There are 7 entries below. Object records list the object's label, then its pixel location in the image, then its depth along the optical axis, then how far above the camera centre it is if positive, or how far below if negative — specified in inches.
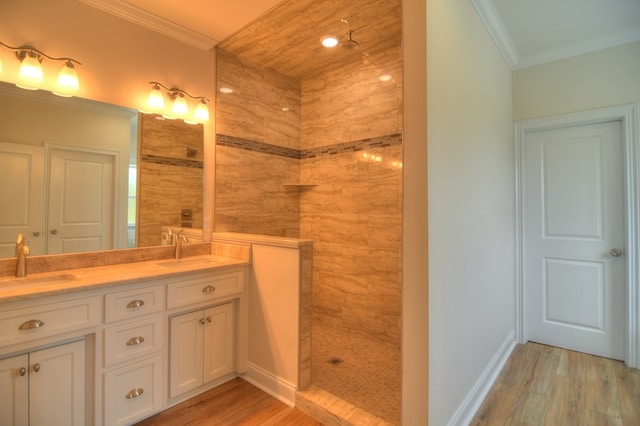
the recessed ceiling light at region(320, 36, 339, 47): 104.3 +61.6
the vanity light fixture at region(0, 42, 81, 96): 72.7 +35.9
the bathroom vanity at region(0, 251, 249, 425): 57.1 -27.3
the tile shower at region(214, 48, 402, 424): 111.3 +13.7
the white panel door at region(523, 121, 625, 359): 105.3 -6.9
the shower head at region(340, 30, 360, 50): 99.7 +57.3
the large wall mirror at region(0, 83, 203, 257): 73.2 +12.1
